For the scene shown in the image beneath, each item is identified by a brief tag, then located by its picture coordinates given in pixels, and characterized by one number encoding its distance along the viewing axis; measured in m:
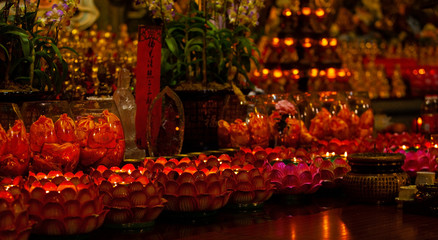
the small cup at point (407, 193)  1.97
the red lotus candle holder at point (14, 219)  1.61
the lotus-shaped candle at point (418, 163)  2.20
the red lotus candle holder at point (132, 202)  1.77
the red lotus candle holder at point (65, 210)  1.69
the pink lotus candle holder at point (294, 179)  2.03
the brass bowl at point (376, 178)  2.01
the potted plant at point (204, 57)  2.49
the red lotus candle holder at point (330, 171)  2.09
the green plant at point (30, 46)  2.13
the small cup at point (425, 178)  2.03
